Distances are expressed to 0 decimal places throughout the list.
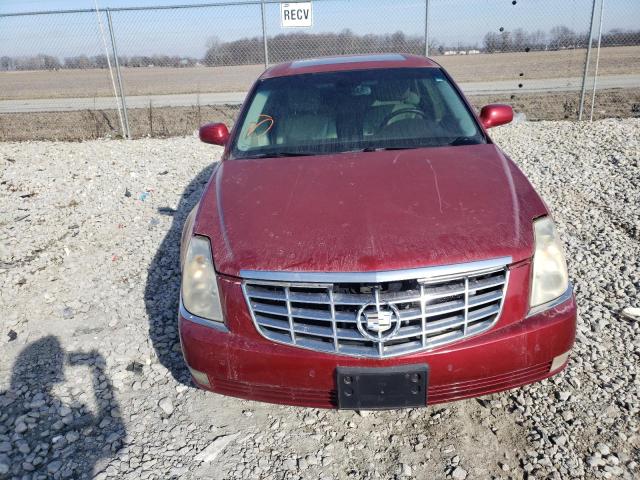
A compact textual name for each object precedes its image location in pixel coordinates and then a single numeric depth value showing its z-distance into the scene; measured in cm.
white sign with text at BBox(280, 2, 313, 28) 938
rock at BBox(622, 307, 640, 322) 331
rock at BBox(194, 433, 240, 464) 241
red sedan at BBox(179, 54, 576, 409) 208
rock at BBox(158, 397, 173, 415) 273
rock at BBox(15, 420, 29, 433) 261
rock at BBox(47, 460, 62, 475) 236
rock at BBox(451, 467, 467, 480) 224
